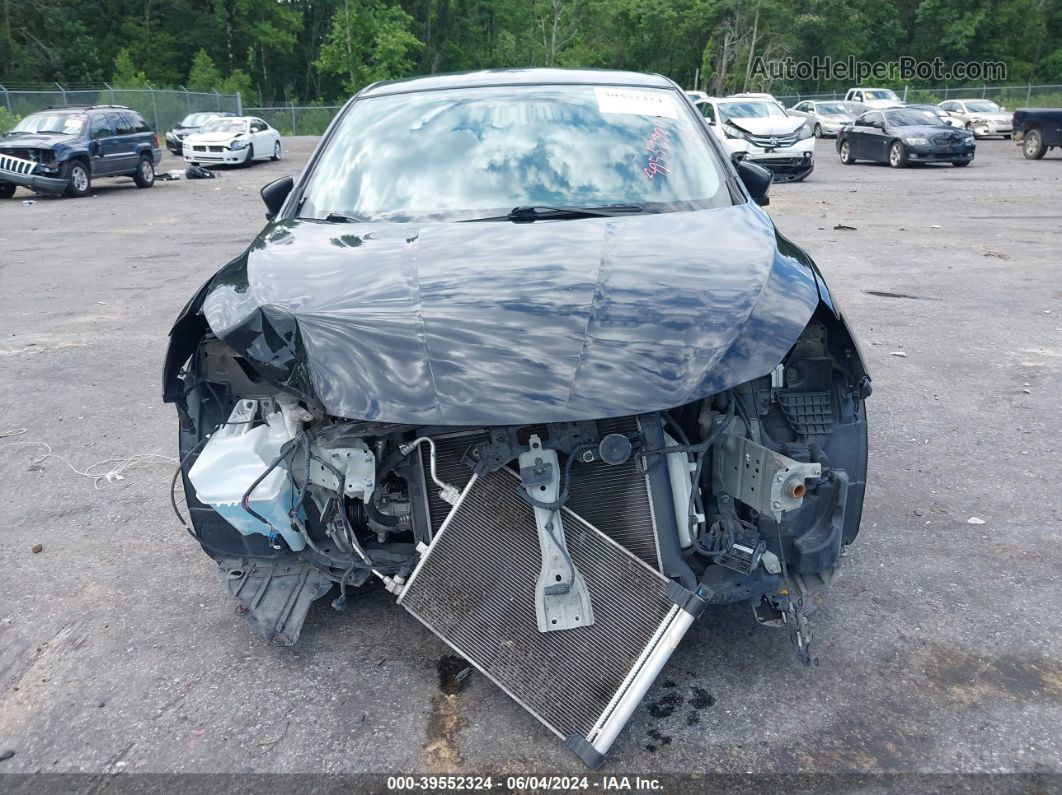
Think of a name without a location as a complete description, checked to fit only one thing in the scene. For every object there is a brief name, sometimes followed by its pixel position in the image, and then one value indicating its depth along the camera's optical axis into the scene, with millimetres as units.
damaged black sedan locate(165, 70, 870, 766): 2412
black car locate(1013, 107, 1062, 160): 21547
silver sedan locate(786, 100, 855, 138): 31016
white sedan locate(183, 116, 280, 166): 23609
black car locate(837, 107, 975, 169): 20703
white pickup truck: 33781
